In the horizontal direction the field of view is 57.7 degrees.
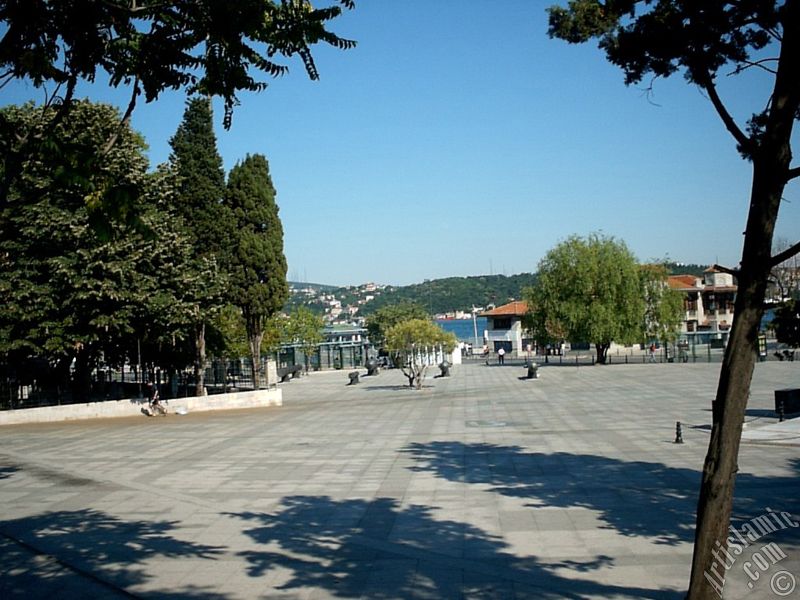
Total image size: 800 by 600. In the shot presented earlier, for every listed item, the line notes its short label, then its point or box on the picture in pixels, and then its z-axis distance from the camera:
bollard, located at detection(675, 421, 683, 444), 17.02
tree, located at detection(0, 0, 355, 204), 6.75
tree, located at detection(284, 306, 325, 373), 57.53
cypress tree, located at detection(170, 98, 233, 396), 32.16
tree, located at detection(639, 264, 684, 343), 52.78
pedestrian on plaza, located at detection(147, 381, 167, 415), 28.42
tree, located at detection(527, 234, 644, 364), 50.38
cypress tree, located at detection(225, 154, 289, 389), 33.47
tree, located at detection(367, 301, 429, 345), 85.62
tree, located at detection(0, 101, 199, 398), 25.45
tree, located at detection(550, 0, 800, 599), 5.81
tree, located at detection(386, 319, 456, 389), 37.22
